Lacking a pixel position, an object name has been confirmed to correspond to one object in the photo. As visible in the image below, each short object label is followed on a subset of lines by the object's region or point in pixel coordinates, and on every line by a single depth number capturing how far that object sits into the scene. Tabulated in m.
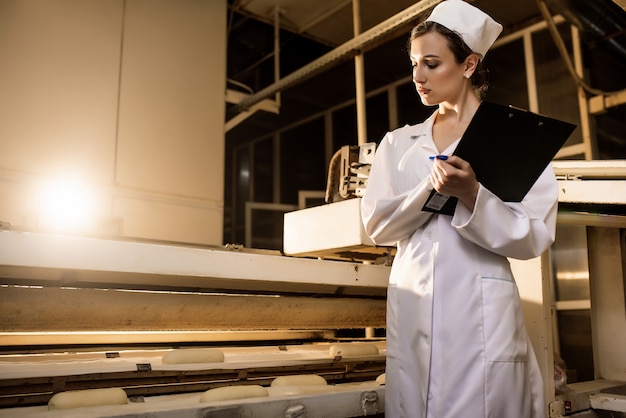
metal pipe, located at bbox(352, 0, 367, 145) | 3.50
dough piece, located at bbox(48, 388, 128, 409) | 1.20
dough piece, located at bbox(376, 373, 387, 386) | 1.65
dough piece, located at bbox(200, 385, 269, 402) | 1.29
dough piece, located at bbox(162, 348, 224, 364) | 1.50
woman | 1.14
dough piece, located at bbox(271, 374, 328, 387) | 1.56
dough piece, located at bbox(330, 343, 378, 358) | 1.81
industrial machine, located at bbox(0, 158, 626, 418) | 1.29
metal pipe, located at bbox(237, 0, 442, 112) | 2.91
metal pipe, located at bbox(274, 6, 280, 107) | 4.37
